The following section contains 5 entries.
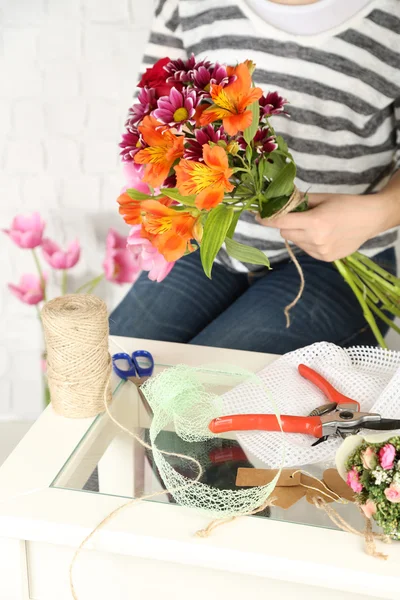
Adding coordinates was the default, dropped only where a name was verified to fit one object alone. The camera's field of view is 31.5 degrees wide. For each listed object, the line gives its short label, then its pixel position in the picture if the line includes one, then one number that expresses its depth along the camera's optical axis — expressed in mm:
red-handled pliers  629
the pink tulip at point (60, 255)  1442
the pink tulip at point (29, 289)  1515
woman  966
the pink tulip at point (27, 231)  1395
